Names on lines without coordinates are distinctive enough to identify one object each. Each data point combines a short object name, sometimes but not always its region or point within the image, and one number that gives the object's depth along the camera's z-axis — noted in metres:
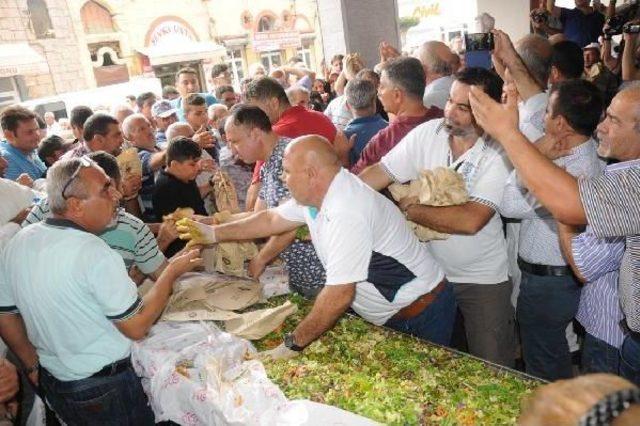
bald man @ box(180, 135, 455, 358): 2.42
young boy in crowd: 4.13
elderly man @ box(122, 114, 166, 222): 4.87
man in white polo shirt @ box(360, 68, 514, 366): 2.80
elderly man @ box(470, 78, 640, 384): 1.67
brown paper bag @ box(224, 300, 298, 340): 2.71
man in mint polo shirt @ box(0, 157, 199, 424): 2.33
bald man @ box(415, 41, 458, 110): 5.16
